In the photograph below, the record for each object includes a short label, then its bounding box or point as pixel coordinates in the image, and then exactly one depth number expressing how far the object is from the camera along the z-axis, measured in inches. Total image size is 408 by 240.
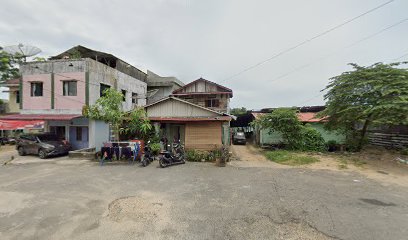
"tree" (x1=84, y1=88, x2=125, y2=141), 471.2
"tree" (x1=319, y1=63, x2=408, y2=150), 410.0
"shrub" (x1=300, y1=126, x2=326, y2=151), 579.2
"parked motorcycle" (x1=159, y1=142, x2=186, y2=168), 407.5
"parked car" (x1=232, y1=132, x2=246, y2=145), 858.8
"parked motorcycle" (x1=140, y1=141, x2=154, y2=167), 417.5
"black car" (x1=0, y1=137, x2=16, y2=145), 749.9
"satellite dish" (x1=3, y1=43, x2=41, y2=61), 671.1
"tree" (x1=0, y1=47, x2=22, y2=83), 775.1
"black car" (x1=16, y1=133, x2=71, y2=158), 508.1
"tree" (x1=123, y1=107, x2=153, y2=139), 480.3
